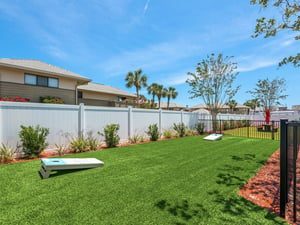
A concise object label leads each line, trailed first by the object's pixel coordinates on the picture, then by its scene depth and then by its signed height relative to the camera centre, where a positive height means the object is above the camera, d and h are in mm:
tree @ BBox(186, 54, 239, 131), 14578 +3369
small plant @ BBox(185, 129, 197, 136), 12020 -1668
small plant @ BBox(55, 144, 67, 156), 6064 -1549
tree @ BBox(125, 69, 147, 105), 27281 +5907
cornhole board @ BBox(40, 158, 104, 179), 3715 -1465
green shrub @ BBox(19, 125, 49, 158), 5273 -1021
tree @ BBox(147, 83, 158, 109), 37375 +5522
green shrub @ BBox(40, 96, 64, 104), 10906 +900
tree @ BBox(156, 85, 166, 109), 37531 +5140
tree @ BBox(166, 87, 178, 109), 40038 +5038
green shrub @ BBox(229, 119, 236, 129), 17839 -1469
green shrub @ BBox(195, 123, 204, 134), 13445 -1489
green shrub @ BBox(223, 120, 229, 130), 16712 -1484
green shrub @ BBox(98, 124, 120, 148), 7465 -1197
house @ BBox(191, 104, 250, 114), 39719 +1071
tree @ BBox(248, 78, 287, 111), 22859 +3335
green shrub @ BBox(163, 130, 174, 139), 10515 -1543
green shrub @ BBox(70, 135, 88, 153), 6422 -1415
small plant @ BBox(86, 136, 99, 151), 6840 -1462
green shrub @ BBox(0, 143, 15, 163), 4785 -1368
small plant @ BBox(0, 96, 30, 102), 8738 +755
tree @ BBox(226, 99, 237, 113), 41181 +1971
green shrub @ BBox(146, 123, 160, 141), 9656 -1303
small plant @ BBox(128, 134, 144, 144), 8682 -1579
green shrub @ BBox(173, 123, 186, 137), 11455 -1308
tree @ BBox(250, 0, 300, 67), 4102 +2629
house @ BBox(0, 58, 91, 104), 9844 +2334
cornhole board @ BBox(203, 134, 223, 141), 9773 -1682
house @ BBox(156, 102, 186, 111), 42919 +2024
